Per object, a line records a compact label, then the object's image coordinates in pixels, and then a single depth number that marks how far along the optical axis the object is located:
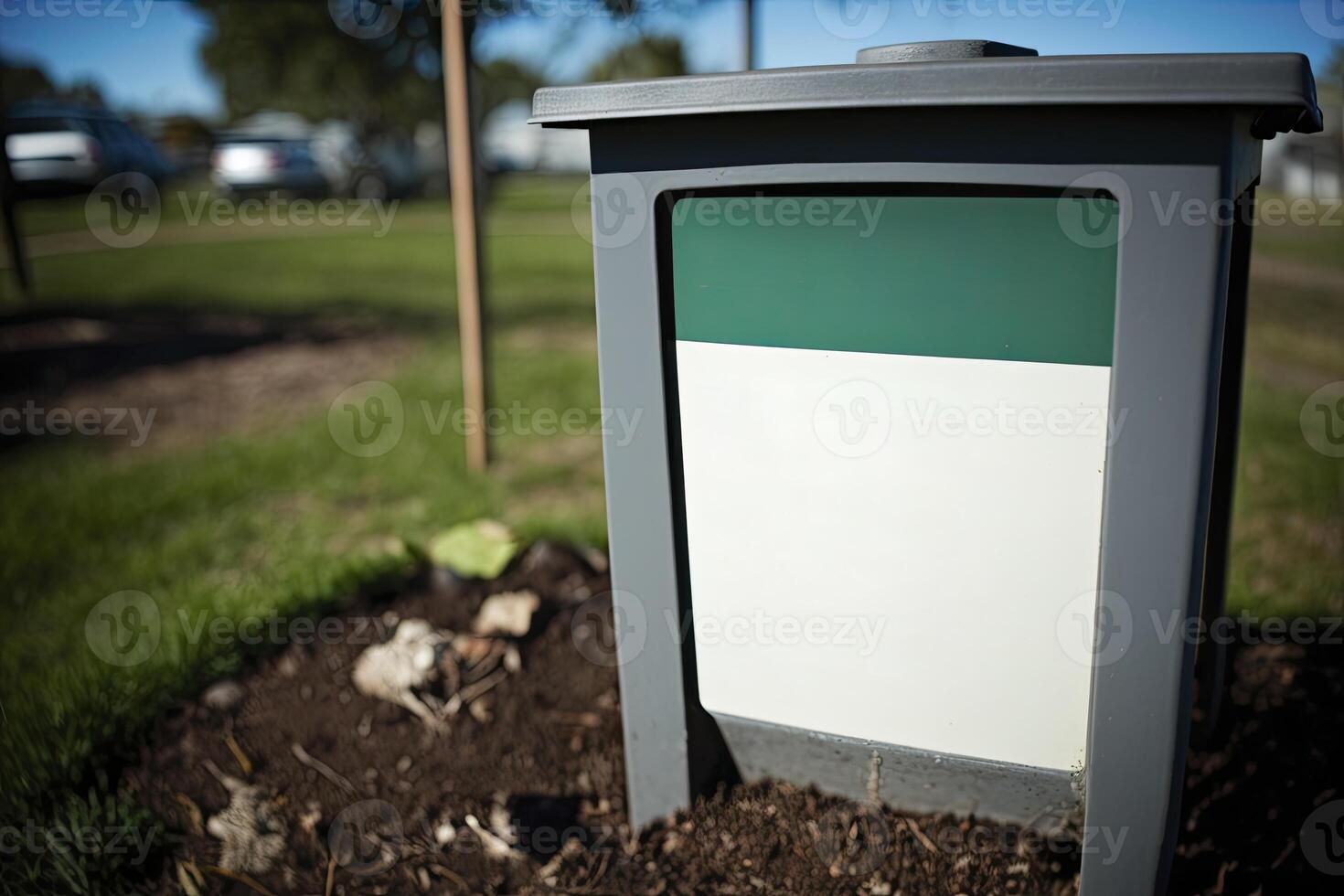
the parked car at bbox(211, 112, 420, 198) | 19.03
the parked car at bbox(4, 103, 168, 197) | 11.97
